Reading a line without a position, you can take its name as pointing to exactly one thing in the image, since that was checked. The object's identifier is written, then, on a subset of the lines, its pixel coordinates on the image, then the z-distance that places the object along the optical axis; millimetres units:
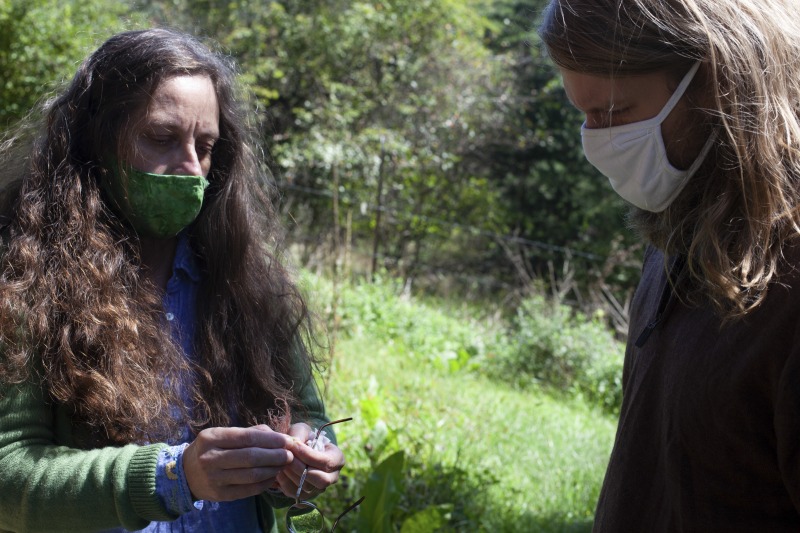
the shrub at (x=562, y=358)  6727
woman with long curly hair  1428
